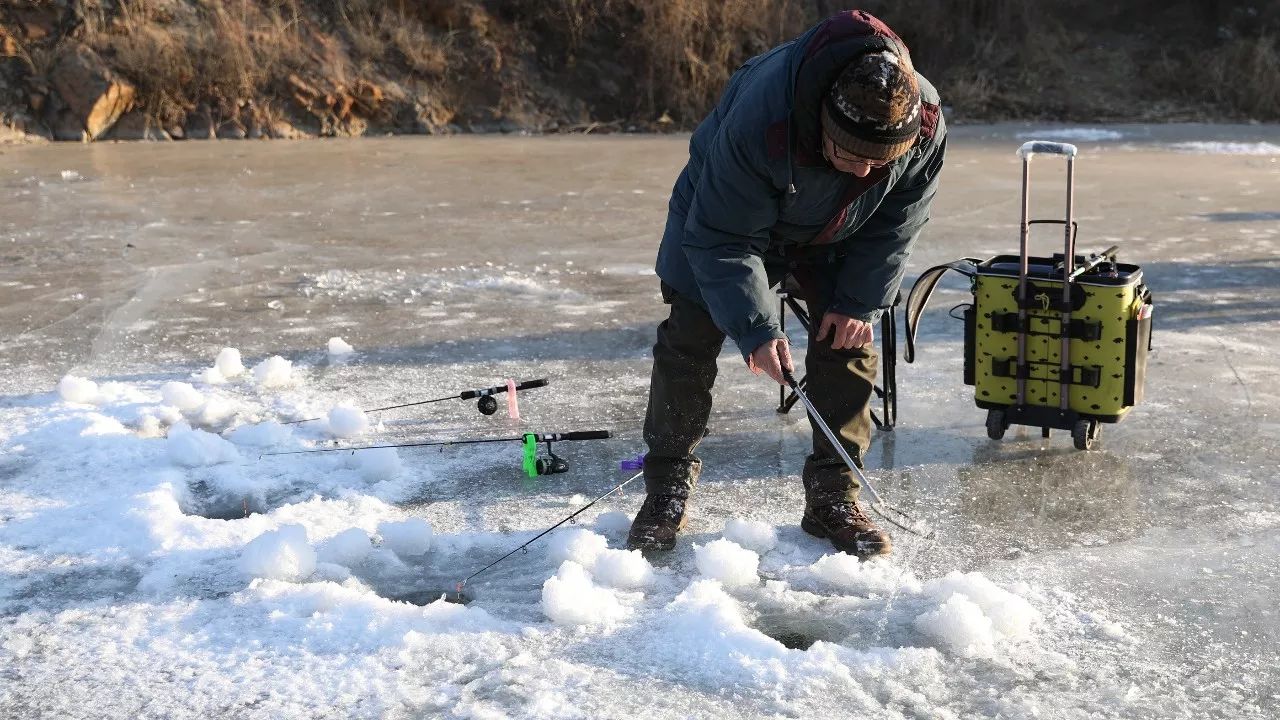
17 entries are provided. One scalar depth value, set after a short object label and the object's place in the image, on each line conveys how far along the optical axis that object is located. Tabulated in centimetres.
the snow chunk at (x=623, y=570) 348
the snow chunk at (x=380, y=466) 435
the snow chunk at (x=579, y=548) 361
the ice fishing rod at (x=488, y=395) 484
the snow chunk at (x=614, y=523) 394
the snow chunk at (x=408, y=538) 376
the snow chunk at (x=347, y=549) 366
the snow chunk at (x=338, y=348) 591
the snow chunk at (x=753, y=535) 379
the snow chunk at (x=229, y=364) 553
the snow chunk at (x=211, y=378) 545
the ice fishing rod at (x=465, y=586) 349
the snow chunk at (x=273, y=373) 539
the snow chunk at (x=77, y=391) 514
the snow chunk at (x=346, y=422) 479
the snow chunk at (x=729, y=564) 351
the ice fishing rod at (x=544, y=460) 434
